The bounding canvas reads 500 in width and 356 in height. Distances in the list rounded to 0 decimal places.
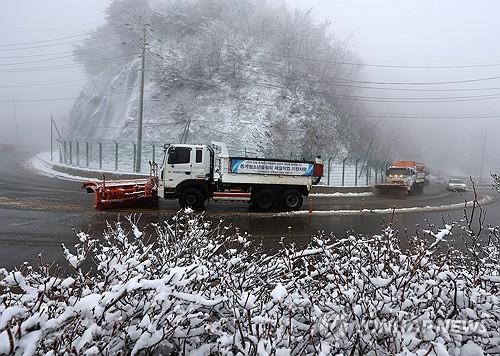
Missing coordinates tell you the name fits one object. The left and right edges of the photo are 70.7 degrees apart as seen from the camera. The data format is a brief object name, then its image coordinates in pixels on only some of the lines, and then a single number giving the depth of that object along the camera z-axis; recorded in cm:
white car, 3451
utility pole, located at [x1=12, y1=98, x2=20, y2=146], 8264
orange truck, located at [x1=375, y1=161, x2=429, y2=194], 2773
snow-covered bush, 204
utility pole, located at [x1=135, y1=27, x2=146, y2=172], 2356
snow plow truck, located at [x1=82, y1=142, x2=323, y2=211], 1343
